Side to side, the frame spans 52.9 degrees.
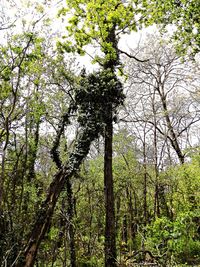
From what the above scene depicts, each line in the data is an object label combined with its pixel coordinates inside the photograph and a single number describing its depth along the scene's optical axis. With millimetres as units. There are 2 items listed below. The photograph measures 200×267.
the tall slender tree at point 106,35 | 6340
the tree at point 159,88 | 11273
